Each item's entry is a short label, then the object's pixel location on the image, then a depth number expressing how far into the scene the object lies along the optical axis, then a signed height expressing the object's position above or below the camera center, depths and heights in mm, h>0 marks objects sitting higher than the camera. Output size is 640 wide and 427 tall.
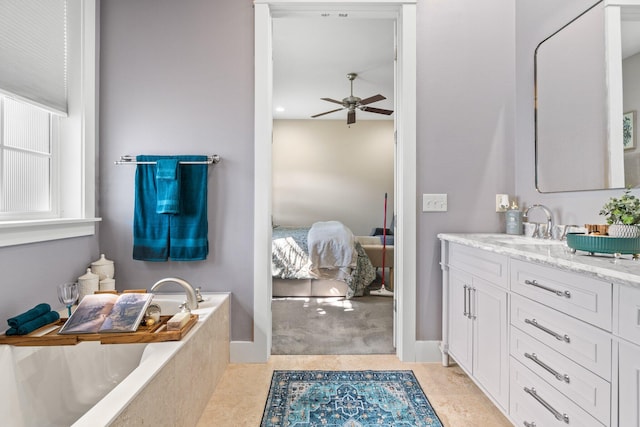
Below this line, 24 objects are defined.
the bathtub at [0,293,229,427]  1245 -706
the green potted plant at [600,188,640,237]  1178 -19
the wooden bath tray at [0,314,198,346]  1414 -550
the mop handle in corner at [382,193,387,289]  3981 -424
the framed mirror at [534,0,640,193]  1479 +569
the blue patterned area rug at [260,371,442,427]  1602 -1015
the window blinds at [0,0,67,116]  1616 +866
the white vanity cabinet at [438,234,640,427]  928 -436
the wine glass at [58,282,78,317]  1638 -413
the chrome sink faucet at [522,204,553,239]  1851 -58
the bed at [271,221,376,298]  3602 -615
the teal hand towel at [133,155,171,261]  2174 -73
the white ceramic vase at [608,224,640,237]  1169 -66
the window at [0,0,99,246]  1689 +440
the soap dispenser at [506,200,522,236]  2086 -52
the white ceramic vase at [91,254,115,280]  2090 -359
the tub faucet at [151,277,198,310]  1821 -485
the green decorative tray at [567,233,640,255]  1141 -115
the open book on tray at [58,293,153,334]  1486 -481
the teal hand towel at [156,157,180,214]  2105 +180
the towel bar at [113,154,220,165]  2148 +338
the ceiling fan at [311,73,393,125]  4391 +1486
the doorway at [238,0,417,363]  2166 +287
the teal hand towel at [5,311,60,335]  1448 -517
